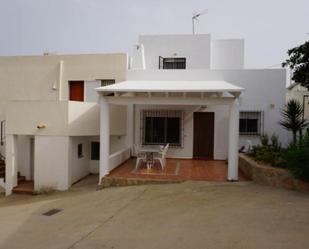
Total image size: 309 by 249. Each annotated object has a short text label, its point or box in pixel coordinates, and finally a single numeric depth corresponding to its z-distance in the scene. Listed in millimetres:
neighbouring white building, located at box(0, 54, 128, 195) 15320
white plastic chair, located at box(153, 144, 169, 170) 14391
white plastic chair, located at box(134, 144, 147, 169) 14584
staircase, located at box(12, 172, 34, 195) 15688
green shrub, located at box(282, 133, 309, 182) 10617
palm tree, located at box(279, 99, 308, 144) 15188
